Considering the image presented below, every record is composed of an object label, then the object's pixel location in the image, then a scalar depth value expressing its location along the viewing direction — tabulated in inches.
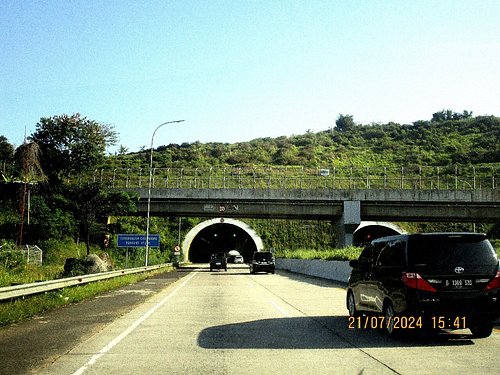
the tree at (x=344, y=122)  7100.9
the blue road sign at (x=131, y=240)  1753.2
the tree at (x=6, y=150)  3849.9
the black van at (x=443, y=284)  391.2
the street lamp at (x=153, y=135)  1619.6
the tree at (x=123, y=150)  3668.8
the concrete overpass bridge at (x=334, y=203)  2062.0
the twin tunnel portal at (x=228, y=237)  2785.4
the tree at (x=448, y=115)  7226.9
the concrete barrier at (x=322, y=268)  1189.7
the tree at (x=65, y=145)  2699.3
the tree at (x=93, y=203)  2057.1
